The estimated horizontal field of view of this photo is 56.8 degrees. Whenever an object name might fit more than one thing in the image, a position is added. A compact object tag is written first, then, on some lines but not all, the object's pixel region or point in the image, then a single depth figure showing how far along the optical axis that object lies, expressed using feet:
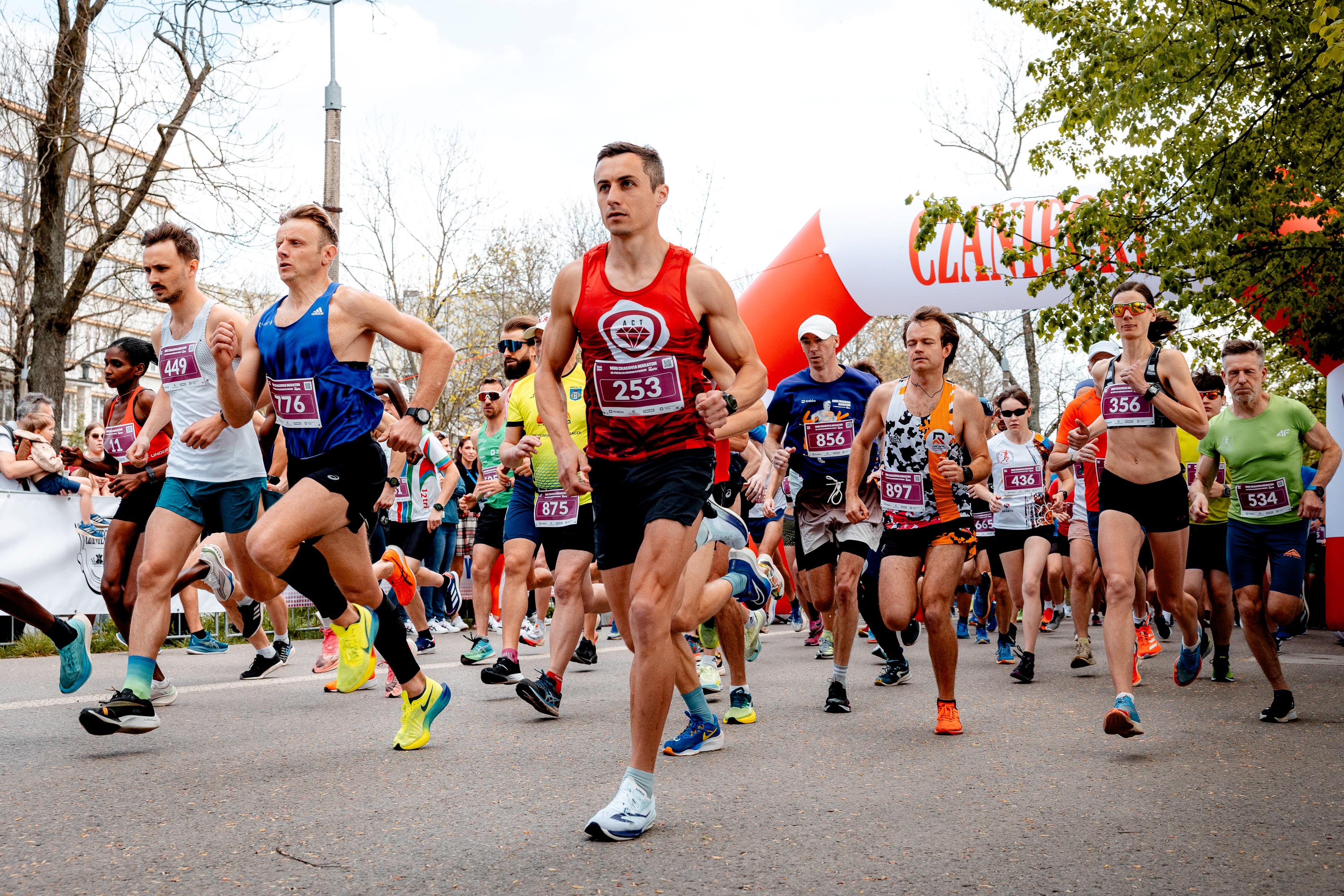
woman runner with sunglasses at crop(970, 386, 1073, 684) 34.09
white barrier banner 35.19
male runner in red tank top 14.28
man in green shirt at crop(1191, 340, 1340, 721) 24.94
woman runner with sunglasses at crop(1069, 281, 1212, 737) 21.03
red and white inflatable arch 50.78
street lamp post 61.11
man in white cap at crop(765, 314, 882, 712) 27.17
